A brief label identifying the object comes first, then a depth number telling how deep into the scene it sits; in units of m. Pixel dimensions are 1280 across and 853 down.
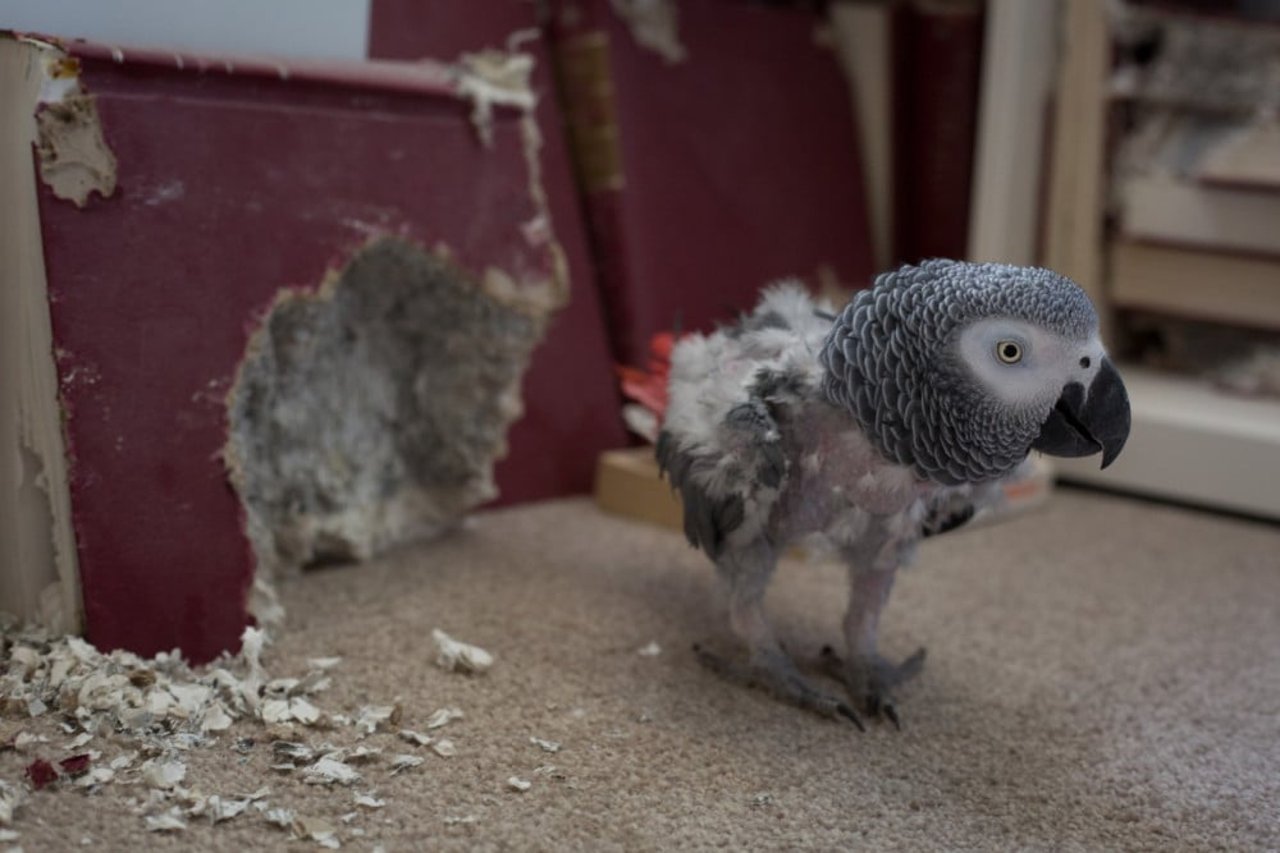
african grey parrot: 0.93
